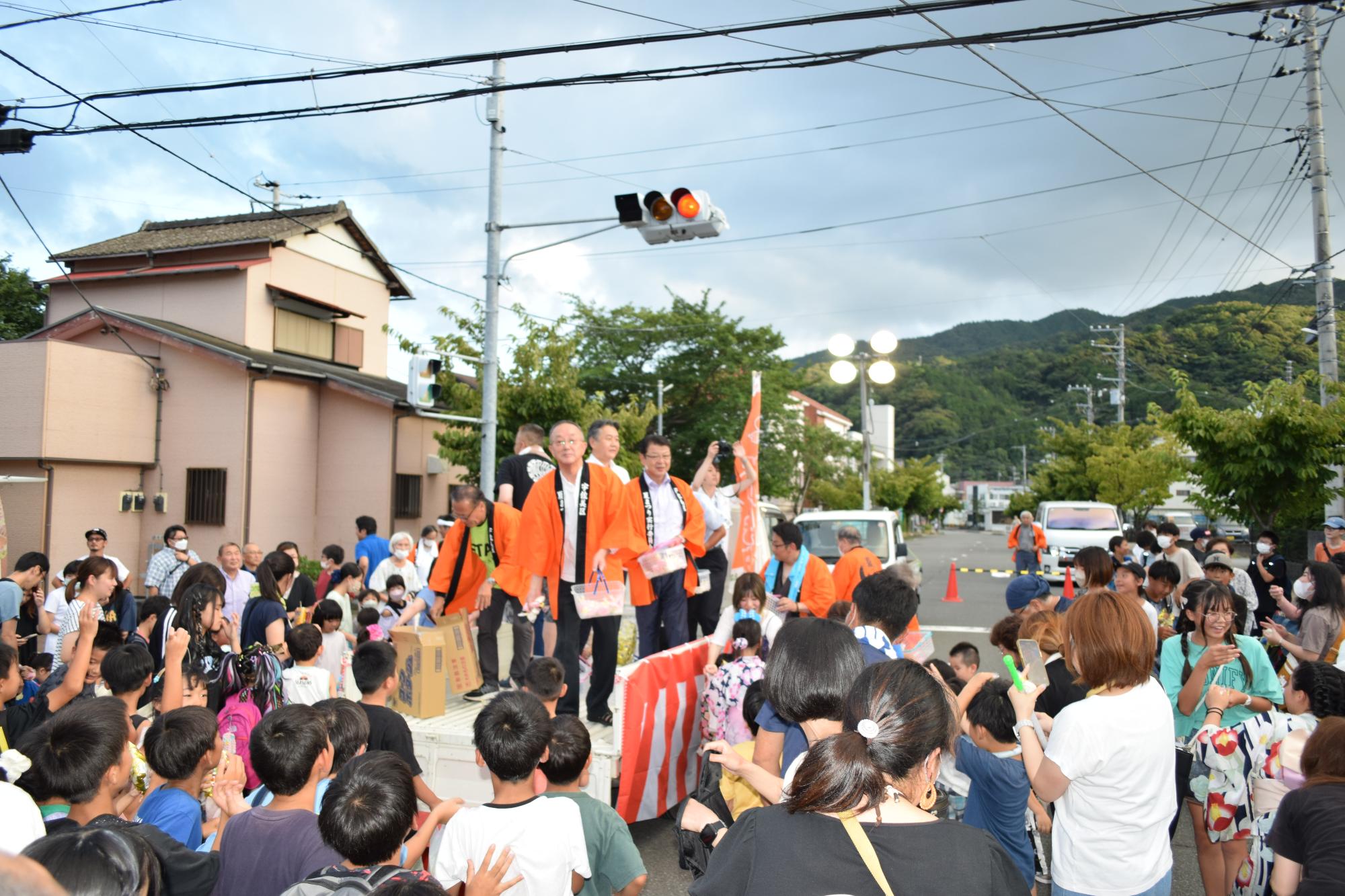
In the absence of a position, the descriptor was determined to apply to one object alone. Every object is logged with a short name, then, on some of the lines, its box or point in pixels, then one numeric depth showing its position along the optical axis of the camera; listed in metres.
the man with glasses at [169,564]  9.20
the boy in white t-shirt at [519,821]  2.81
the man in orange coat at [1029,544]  18.56
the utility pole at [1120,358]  39.34
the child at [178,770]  3.18
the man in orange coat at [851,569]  7.60
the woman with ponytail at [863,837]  1.82
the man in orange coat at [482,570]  6.68
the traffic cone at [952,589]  18.92
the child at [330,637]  6.27
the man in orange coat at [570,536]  6.01
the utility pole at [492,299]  11.95
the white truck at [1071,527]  19.73
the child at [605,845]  3.02
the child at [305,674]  5.03
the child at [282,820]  2.77
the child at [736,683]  5.08
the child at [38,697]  4.08
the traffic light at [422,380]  11.22
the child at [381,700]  4.00
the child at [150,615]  5.96
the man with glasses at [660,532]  6.38
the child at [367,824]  2.46
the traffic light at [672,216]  9.02
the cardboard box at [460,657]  6.00
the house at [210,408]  15.59
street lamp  14.73
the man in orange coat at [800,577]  6.95
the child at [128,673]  4.33
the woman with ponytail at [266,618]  5.83
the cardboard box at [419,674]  5.60
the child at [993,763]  3.52
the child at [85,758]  2.92
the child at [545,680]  4.52
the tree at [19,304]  25.48
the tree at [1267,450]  12.80
